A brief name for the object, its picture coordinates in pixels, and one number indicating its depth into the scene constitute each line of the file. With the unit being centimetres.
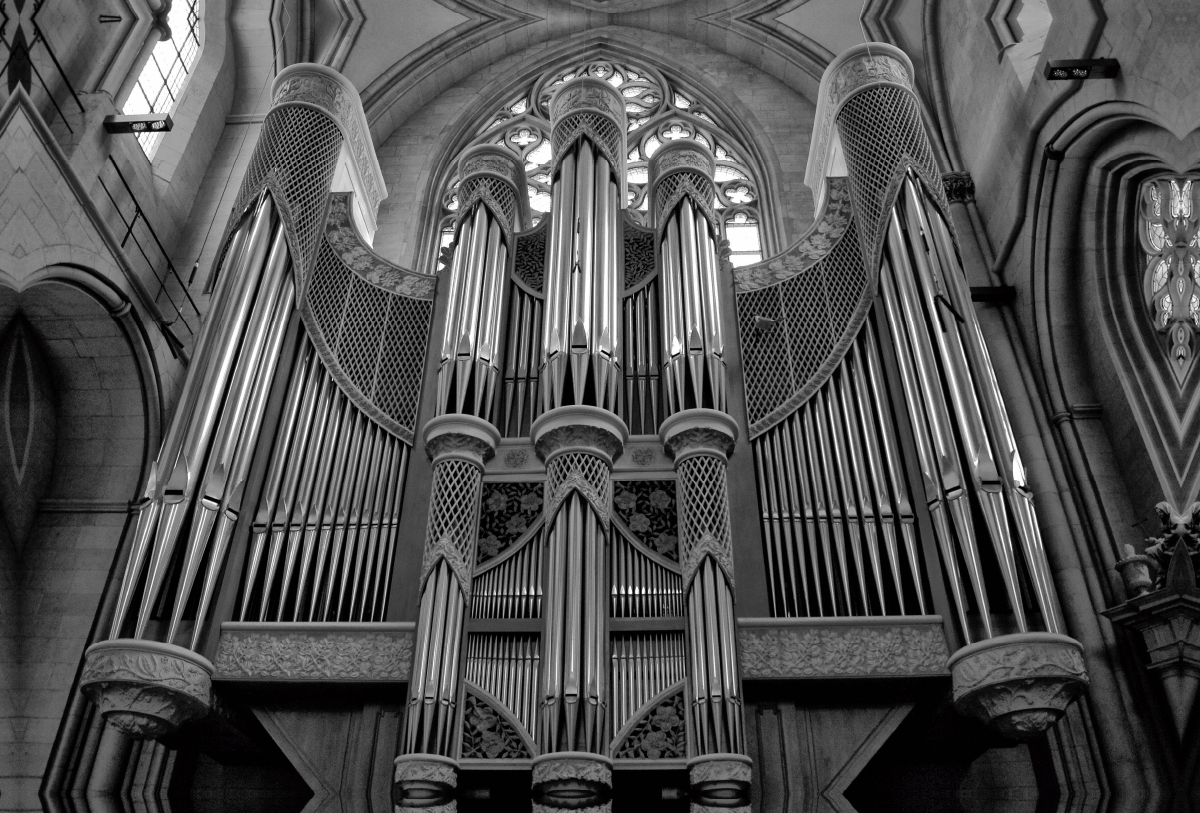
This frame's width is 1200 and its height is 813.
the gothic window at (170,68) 1140
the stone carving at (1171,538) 761
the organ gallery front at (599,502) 668
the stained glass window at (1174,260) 839
